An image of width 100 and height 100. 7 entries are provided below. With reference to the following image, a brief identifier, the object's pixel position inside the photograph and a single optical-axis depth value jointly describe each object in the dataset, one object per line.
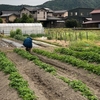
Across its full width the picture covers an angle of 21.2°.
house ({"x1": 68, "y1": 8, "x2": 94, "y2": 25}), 75.57
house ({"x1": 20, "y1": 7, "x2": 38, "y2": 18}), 71.62
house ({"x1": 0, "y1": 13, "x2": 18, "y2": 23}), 71.33
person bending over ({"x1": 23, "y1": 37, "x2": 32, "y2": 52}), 18.23
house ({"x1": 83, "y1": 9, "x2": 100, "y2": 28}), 56.40
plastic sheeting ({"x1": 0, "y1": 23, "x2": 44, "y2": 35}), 39.97
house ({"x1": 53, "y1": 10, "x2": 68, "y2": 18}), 83.69
